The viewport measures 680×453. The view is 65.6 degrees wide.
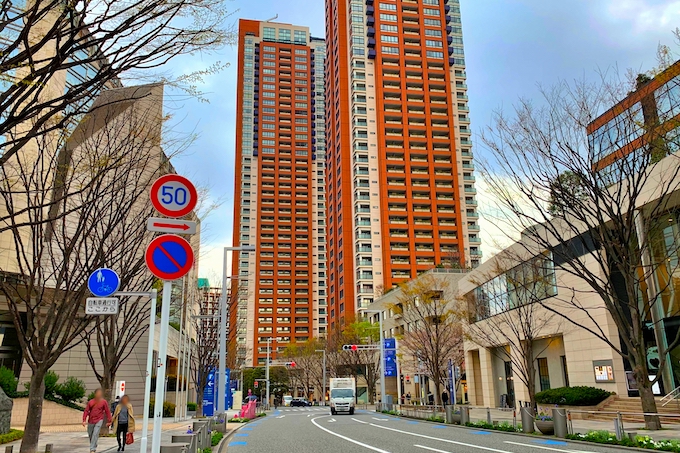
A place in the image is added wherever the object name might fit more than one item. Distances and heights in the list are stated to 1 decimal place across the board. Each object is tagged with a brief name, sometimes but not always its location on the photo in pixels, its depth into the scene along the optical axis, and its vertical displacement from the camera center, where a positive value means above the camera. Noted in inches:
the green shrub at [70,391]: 1189.1 -25.8
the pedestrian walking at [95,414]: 515.2 -33.7
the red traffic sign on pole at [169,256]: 216.8 +48.3
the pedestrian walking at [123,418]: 550.0 -40.4
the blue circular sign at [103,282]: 281.0 +49.9
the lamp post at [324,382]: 2618.4 -45.1
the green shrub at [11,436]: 612.3 -64.6
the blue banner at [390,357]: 1811.9 +50.5
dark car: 2695.9 -143.0
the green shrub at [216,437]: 619.5 -74.4
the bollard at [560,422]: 638.4 -63.3
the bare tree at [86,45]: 208.2 +138.8
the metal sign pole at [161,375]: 202.8 +0.8
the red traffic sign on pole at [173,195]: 227.1 +76.4
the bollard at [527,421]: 710.5 -67.9
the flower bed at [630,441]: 475.5 -71.9
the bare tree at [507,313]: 1093.6 +134.9
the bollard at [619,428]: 552.4 -61.7
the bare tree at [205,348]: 1441.9 +76.0
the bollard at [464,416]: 900.5 -76.1
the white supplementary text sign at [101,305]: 273.3 +37.2
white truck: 1473.9 -60.7
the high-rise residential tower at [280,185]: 4766.2 +1823.5
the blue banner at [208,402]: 1342.3 -64.8
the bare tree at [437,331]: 1428.9 +120.8
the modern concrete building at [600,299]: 621.9 +149.8
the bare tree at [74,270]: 455.2 +108.3
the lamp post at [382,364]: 1660.9 +24.6
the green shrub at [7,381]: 958.4 -1.2
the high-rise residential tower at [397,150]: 3216.0 +1379.9
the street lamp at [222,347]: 805.6 +43.4
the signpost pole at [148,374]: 216.2 +1.4
